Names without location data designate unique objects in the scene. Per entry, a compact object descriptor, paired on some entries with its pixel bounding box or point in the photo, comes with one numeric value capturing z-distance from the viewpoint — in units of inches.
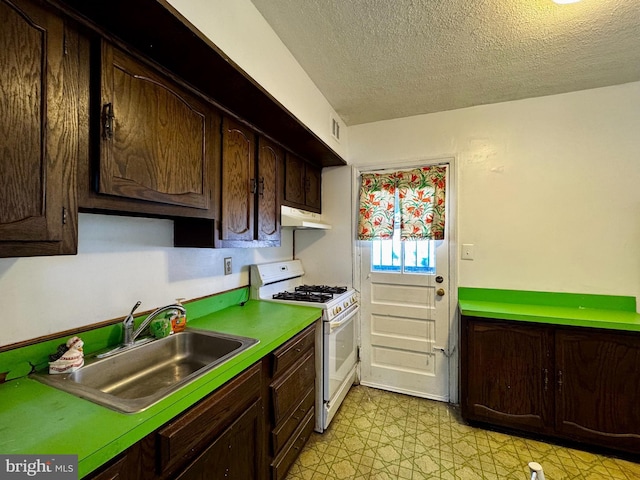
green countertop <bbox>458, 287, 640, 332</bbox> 72.8
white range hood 87.0
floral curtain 96.9
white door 98.6
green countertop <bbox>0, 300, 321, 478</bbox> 27.5
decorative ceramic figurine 41.8
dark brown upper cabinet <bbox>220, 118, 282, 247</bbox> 63.8
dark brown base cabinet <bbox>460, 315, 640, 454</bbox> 70.6
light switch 95.4
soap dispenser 59.4
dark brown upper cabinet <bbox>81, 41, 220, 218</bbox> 39.3
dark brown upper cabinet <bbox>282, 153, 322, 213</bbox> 90.3
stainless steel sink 36.8
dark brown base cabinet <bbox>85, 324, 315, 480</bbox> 33.9
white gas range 79.8
